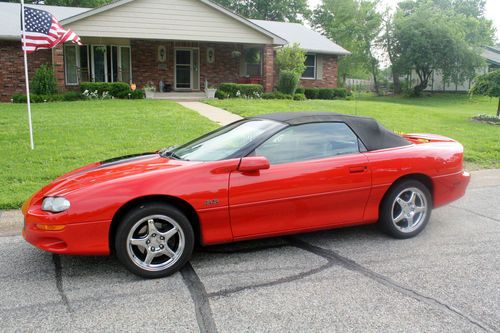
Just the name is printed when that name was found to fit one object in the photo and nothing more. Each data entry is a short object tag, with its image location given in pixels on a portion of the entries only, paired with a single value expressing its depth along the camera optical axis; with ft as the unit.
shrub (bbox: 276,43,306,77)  74.33
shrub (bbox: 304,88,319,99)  79.82
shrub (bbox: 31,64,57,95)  60.18
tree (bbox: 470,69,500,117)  53.26
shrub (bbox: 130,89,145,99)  63.31
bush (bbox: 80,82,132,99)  62.39
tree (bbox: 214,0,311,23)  160.86
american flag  30.61
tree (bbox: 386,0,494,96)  102.12
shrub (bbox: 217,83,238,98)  67.62
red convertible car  12.56
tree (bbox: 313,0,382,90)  127.95
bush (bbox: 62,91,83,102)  59.47
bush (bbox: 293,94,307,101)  71.95
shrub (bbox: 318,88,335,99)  81.01
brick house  63.72
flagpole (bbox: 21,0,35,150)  29.23
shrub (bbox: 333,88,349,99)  83.04
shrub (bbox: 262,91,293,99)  69.67
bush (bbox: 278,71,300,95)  71.41
